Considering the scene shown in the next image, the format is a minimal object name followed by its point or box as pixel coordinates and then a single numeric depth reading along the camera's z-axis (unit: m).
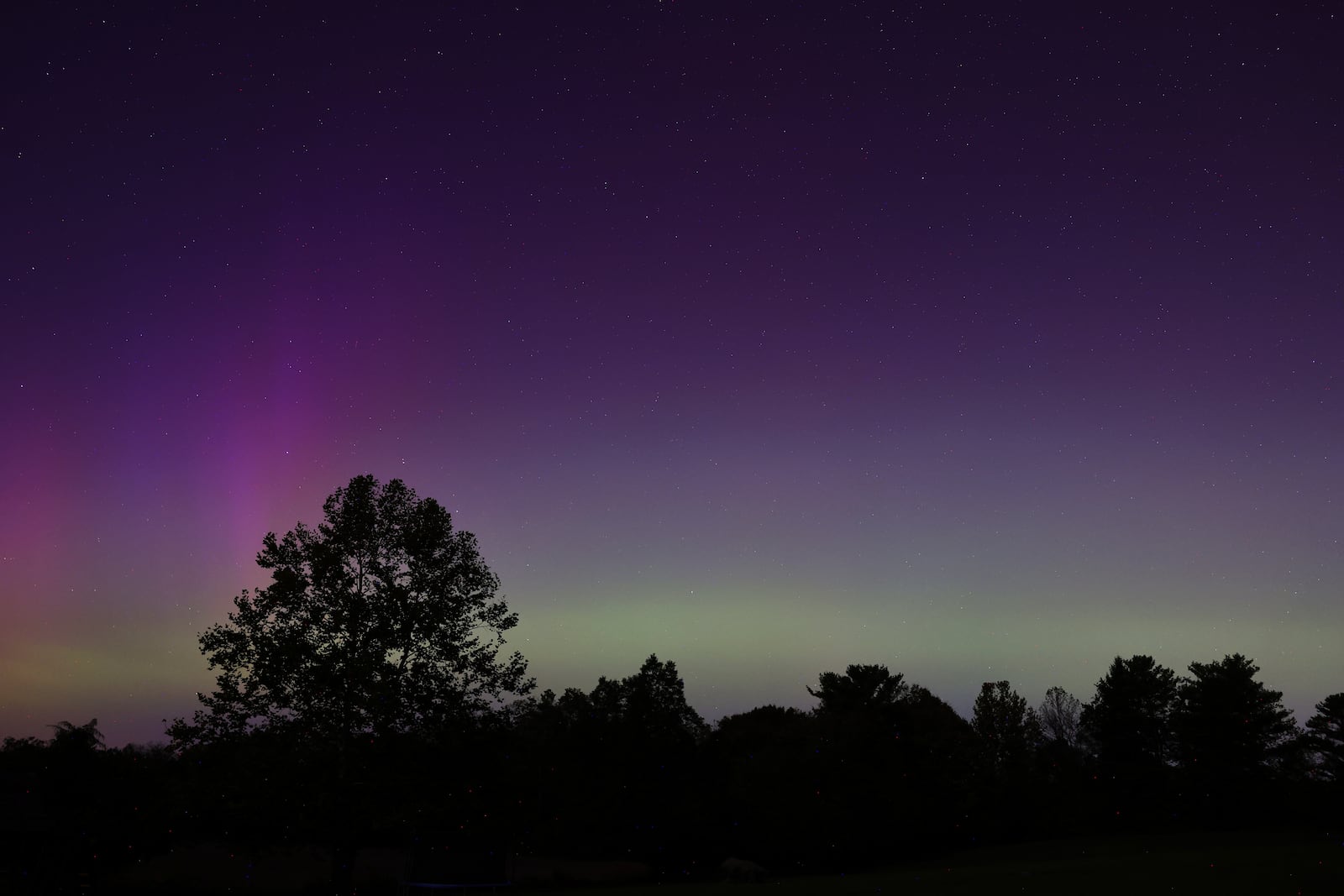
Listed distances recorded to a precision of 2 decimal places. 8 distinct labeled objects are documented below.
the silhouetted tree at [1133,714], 60.88
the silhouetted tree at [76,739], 44.56
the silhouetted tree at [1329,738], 52.75
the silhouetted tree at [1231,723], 55.88
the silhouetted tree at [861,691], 54.31
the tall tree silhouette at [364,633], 26.52
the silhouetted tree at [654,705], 52.97
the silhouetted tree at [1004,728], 62.66
